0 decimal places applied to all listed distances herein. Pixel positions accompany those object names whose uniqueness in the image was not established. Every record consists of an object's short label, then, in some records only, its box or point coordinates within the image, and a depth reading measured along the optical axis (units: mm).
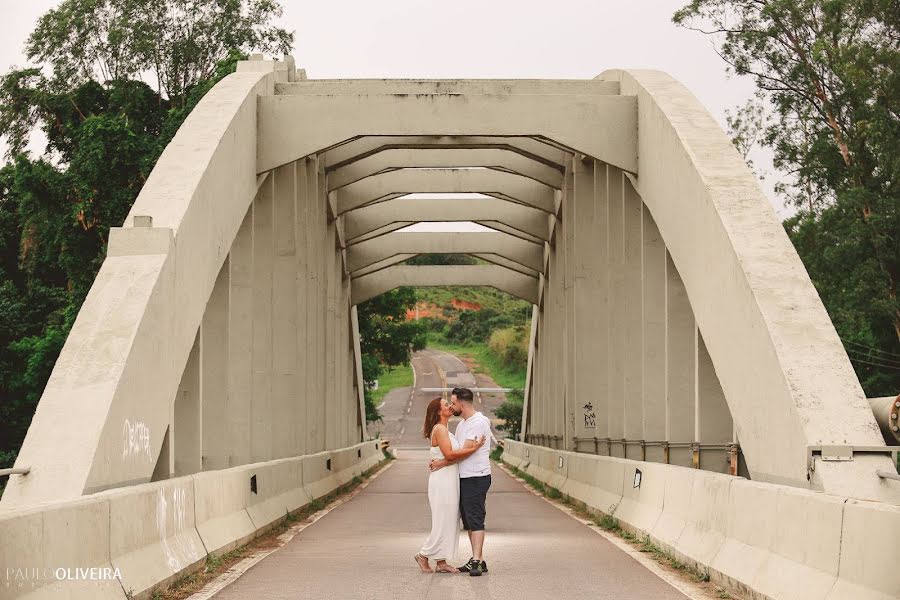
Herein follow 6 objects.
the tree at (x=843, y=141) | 36969
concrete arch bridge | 9922
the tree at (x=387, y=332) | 58469
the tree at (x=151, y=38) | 54781
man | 11711
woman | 11500
